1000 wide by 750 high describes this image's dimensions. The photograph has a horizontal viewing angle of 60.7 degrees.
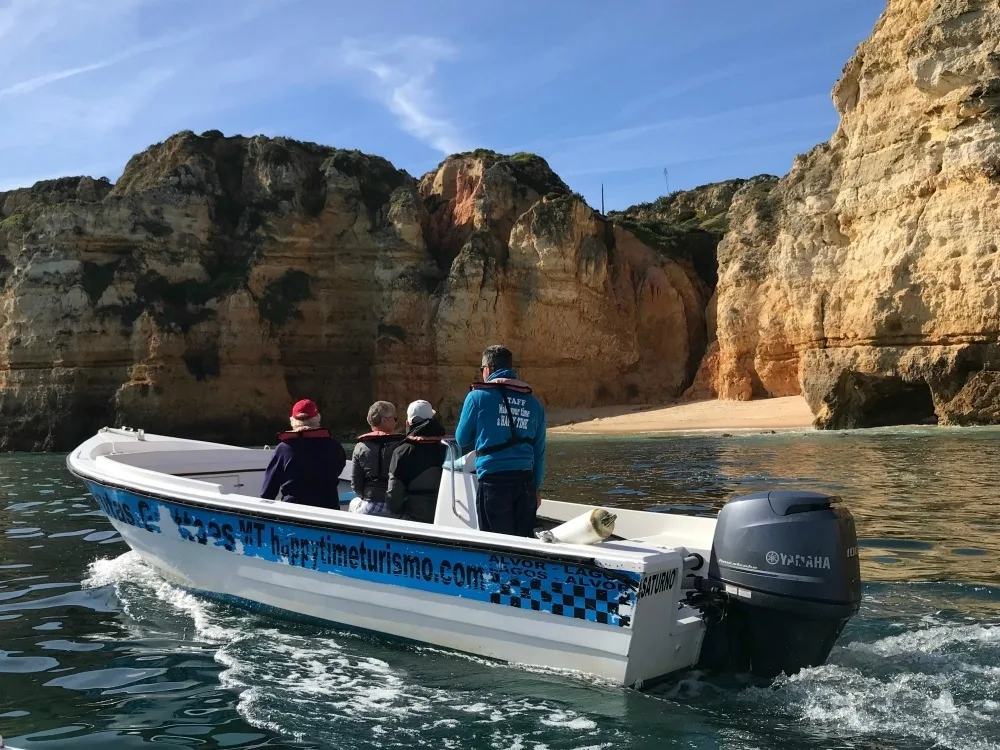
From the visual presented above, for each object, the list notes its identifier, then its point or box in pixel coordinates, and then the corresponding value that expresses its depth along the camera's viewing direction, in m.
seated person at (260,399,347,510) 6.16
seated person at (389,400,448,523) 5.85
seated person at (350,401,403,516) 6.18
